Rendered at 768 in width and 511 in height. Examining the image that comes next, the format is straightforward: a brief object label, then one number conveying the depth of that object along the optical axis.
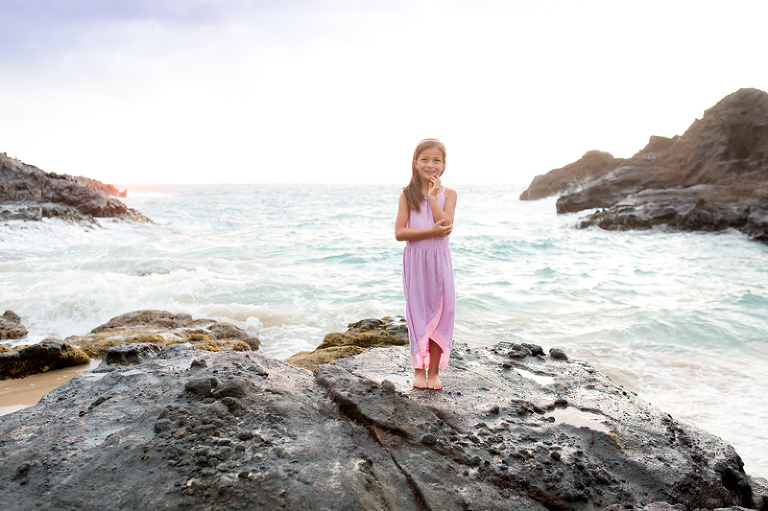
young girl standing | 2.96
